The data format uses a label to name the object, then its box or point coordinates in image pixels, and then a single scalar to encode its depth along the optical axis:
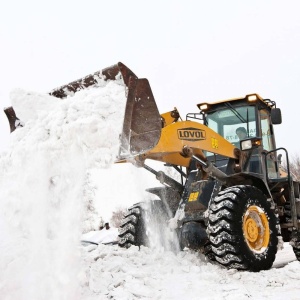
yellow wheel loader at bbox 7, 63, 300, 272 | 4.91
